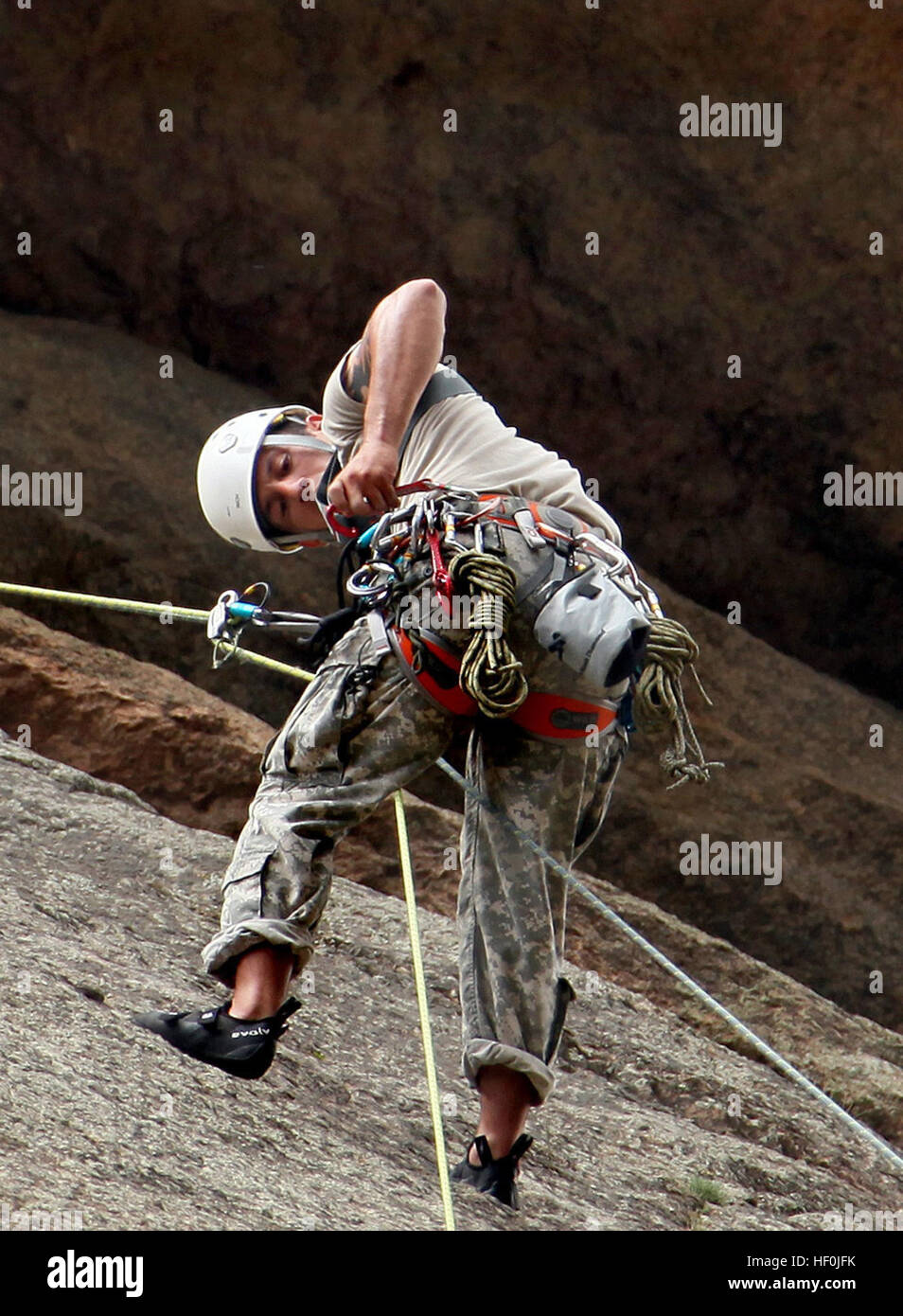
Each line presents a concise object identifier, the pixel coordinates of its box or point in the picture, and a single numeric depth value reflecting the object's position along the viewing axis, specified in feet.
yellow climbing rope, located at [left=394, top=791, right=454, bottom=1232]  19.34
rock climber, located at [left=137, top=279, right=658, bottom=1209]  19.83
